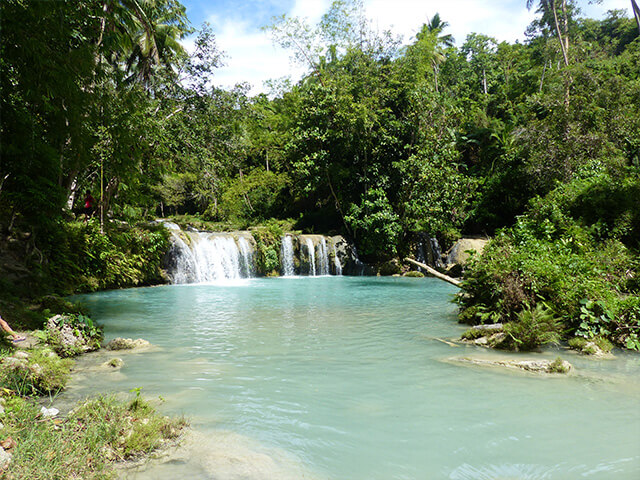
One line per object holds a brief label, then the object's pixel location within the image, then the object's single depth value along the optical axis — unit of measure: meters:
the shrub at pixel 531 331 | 6.35
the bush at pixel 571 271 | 6.62
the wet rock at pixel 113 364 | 5.50
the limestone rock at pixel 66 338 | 5.87
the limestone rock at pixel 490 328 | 6.96
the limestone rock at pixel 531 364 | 5.29
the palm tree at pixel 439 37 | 32.45
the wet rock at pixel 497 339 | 6.54
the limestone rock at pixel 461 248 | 20.55
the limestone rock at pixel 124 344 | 6.45
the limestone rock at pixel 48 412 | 3.29
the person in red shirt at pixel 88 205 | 13.99
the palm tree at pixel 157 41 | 17.44
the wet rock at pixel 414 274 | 20.56
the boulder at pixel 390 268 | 21.47
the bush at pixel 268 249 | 20.59
